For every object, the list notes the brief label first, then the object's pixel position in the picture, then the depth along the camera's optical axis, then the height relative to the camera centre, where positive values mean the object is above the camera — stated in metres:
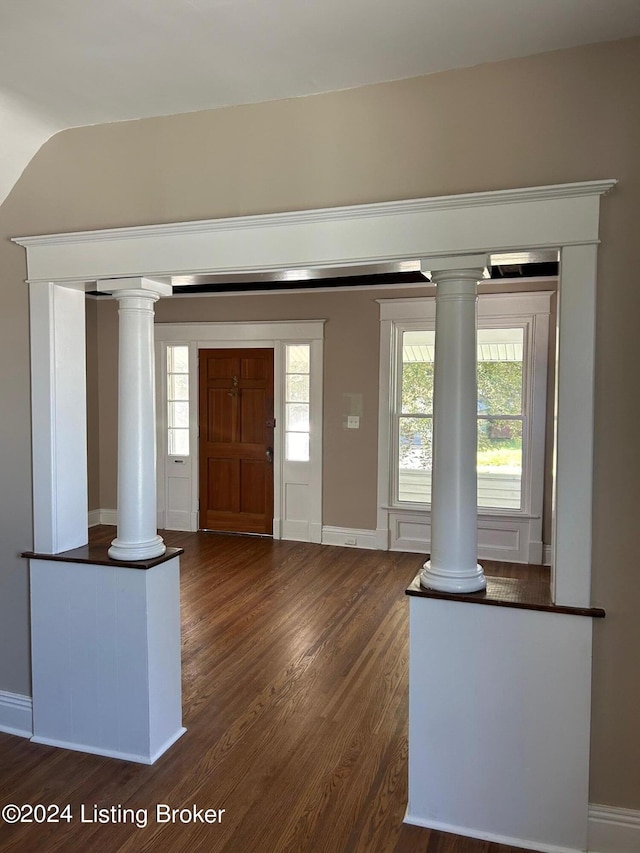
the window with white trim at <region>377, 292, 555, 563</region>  5.54 -0.17
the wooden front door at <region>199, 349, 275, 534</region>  6.54 -0.40
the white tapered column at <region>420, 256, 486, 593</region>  2.33 -0.12
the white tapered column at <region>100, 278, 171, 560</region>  2.76 -0.09
